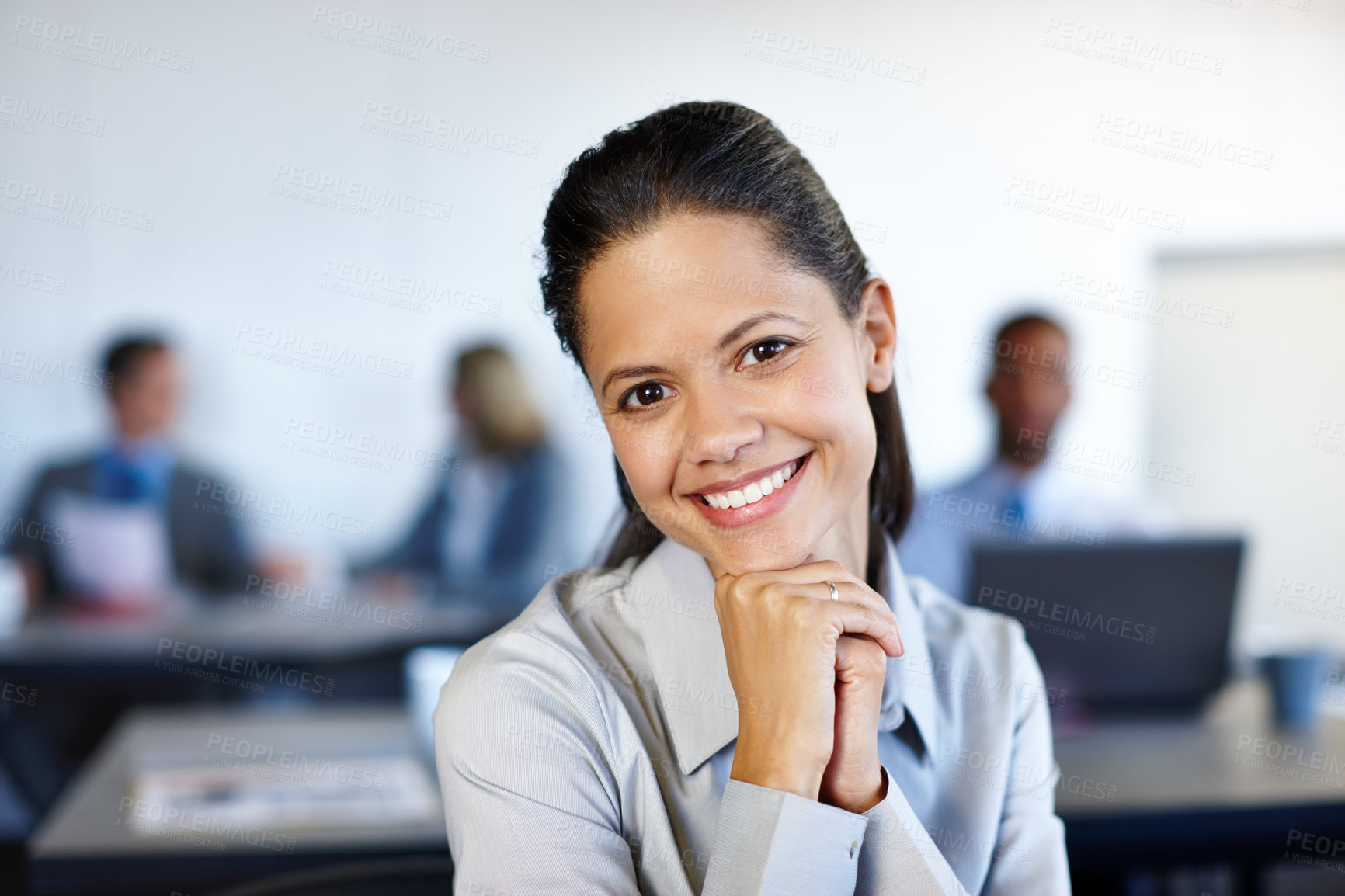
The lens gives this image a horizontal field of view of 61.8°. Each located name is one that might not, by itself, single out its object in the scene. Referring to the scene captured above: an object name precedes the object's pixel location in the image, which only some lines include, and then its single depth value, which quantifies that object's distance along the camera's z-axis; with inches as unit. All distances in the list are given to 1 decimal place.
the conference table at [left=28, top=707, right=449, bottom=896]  62.8
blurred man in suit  146.0
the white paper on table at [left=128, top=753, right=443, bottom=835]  68.5
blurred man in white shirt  137.1
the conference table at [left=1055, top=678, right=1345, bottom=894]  72.1
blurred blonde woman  183.2
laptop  87.2
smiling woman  41.3
